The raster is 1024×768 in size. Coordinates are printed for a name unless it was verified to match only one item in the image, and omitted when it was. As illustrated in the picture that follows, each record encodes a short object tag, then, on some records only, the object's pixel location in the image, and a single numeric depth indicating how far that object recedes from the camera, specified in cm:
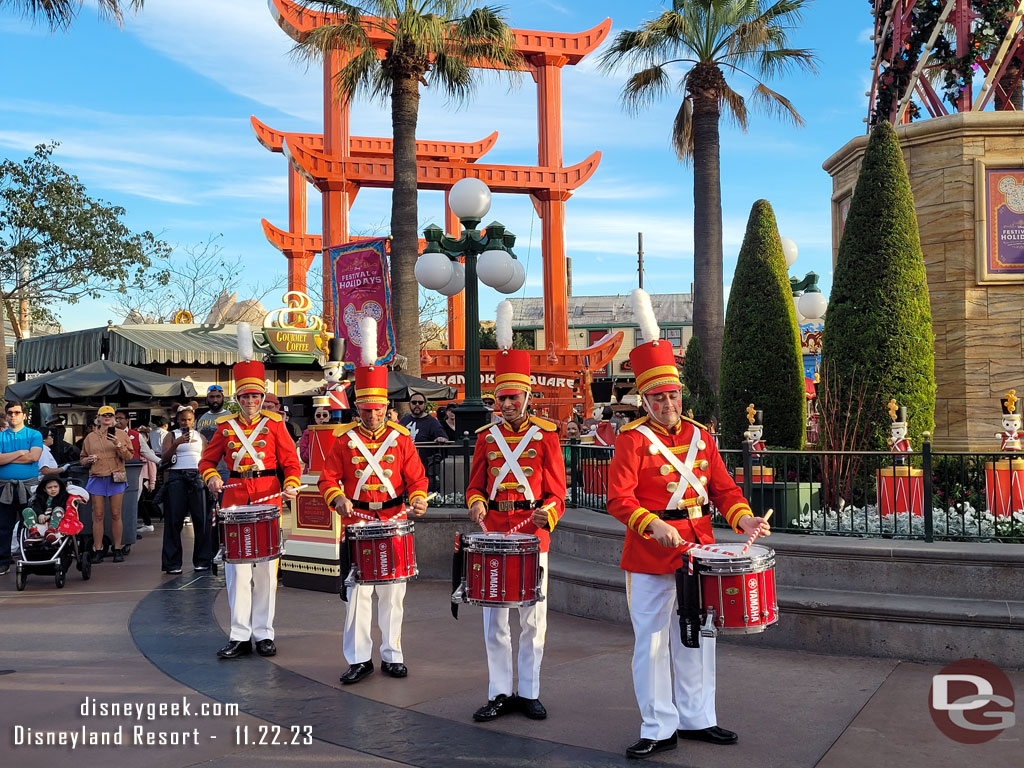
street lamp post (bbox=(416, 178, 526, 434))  1354
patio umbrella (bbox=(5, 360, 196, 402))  1544
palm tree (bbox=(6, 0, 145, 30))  1523
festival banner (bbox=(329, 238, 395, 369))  1845
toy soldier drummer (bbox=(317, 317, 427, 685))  687
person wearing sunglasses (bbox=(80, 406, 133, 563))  1273
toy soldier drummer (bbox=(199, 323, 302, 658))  769
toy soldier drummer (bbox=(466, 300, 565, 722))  601
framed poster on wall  1127
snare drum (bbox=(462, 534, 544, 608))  580
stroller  1099
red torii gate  3030
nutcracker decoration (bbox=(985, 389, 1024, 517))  845
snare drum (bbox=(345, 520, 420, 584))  654
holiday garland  1215
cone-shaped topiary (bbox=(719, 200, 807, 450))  1292
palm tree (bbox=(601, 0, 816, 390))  1909
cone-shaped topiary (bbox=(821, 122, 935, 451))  984
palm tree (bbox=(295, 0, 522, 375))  1889
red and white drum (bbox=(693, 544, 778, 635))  506
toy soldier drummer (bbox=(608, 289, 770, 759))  535
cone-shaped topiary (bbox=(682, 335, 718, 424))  1734
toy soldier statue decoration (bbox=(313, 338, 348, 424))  1028
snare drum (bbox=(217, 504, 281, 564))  743
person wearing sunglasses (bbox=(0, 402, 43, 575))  1155
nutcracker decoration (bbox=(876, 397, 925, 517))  886
